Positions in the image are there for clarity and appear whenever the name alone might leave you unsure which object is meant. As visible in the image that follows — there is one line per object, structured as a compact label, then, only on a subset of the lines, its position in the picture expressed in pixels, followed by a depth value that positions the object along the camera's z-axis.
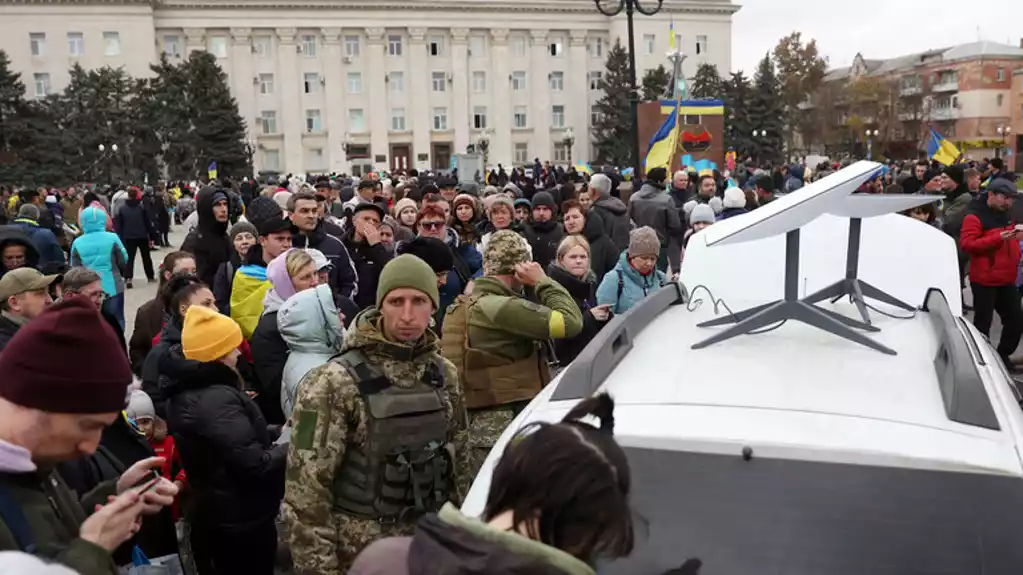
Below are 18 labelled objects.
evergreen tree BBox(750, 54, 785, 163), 62.91
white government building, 64.88
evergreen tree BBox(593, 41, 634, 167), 68.00
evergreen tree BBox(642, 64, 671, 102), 68.00
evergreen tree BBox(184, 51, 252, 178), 58.41
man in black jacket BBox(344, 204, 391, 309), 6.73
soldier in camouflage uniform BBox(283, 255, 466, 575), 2.76
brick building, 67.56
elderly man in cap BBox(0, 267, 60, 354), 4.50
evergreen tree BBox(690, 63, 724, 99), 66.50
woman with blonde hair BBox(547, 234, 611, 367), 5.50
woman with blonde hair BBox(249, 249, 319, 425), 4.35
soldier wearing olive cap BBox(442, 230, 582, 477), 3.83
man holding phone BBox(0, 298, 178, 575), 1.64
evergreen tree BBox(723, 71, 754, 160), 63.41
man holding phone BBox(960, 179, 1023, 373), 7.80
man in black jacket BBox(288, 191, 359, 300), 6.30
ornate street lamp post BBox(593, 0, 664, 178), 13.22
